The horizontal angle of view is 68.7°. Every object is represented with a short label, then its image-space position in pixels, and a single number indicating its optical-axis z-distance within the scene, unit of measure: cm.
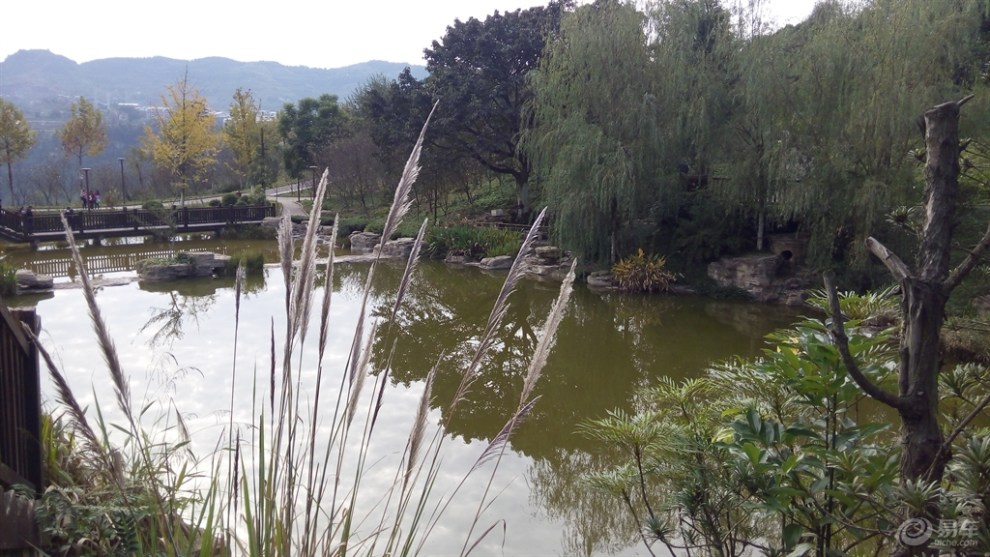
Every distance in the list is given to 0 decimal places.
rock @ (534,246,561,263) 1134
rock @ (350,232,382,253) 1390
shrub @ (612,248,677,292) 969
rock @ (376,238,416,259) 1273
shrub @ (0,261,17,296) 876
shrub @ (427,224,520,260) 1227
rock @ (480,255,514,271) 1164
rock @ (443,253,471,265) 1232
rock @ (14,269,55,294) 902
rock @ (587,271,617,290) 1004
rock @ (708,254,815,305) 920
